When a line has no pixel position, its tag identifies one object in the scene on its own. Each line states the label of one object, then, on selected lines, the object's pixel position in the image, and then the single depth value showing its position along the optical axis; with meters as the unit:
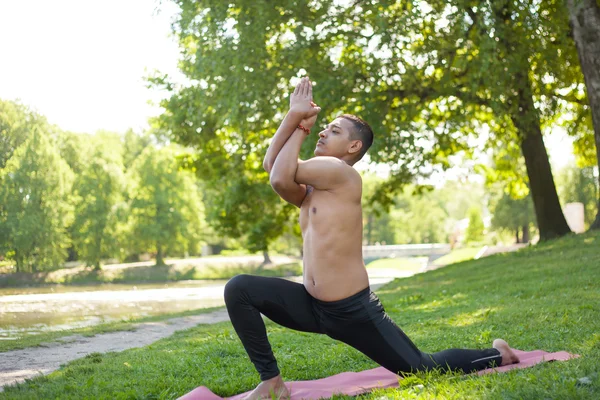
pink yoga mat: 4.56
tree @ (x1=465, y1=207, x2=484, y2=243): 57.78
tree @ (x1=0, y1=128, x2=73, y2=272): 21.22
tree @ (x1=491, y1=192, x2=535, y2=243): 43.09
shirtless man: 4.36
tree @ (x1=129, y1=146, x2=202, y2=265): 42.28
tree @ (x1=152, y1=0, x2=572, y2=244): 15.24
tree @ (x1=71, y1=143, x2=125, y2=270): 35.03
